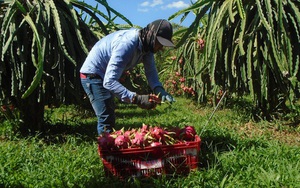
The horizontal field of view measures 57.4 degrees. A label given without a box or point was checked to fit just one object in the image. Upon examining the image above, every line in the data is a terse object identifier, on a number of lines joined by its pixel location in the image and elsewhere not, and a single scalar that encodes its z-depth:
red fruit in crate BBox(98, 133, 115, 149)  2.25
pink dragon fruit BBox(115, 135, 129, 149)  2.22
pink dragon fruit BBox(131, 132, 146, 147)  2.24
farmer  2.34
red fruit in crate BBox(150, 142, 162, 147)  2.25
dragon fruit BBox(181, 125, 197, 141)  2.46
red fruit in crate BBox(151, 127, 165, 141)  2.30
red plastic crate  2.23
